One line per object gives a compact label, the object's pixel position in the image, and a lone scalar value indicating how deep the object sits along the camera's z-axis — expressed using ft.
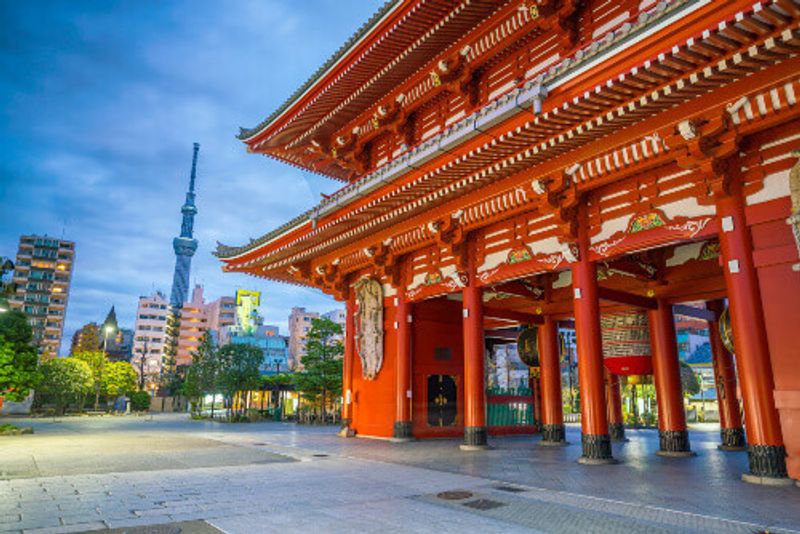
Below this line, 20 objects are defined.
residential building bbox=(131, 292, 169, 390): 374.20
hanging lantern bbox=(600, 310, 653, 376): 46.57
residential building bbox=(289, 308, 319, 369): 431.43
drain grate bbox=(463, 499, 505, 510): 21.87
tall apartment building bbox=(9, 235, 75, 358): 290.76
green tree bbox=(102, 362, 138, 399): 183.42
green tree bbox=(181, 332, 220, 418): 124.06
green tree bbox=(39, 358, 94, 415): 138.62
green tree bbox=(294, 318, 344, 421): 100.58
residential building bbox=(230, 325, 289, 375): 360.15
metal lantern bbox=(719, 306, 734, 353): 41.29
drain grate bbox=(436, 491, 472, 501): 23.72
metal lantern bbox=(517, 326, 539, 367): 59.67
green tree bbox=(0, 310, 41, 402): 72.74
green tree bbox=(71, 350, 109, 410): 186.42
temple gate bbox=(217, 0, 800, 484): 27.32
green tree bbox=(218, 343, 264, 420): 115.40
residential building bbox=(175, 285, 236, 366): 385.29
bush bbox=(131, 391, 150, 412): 181.68
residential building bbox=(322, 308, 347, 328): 423.39
